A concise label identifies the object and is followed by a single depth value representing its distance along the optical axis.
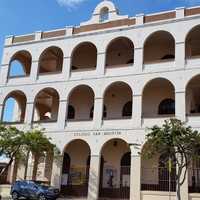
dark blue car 18.69
